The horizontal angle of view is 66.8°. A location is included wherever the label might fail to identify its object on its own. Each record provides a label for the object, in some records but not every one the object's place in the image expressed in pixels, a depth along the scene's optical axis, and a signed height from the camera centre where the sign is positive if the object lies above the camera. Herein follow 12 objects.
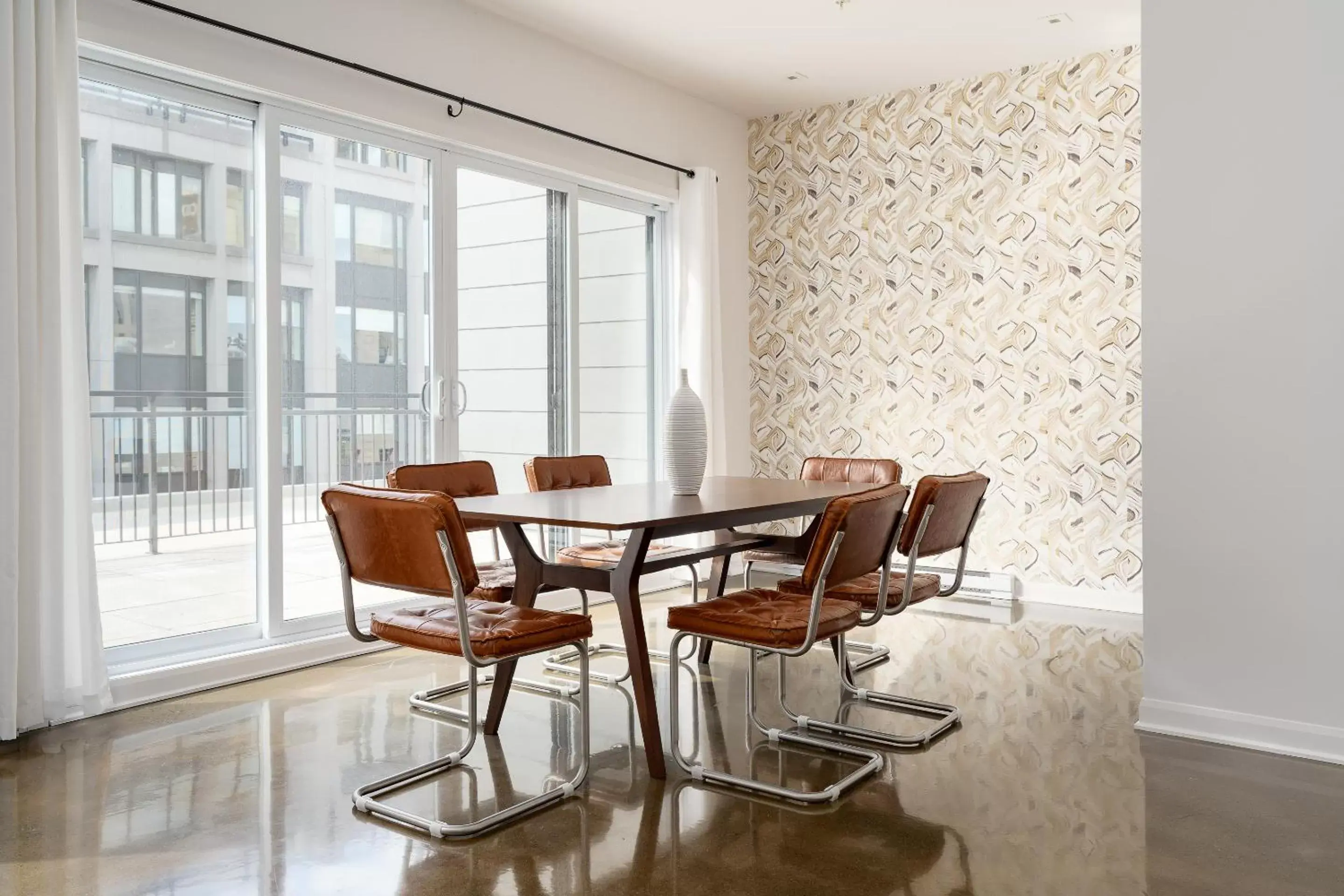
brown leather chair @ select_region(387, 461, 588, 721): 3.45 -0.24
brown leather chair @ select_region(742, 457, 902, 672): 3.95 -0.21
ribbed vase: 3.56 -0.05
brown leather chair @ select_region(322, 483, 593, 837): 2.42 -0.40
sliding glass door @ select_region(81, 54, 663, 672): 3.82 +0.40
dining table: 2.82 -0.27
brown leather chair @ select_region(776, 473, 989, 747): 3.15 -0.46
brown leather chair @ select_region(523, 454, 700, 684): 4.07 -0.24
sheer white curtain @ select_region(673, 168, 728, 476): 6.30 +0.82
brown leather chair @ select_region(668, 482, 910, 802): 2.62 -0.52
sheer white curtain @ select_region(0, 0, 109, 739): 3.21 +0.11
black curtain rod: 3.77 +1.54
